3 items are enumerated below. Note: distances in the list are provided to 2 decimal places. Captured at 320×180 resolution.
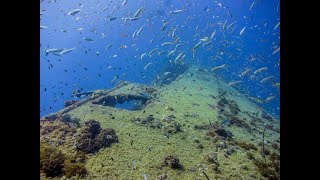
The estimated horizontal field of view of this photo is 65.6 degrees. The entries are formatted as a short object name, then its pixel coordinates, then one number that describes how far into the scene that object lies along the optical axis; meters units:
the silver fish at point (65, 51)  12.40
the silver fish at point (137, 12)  13.67
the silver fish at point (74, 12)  12.95
